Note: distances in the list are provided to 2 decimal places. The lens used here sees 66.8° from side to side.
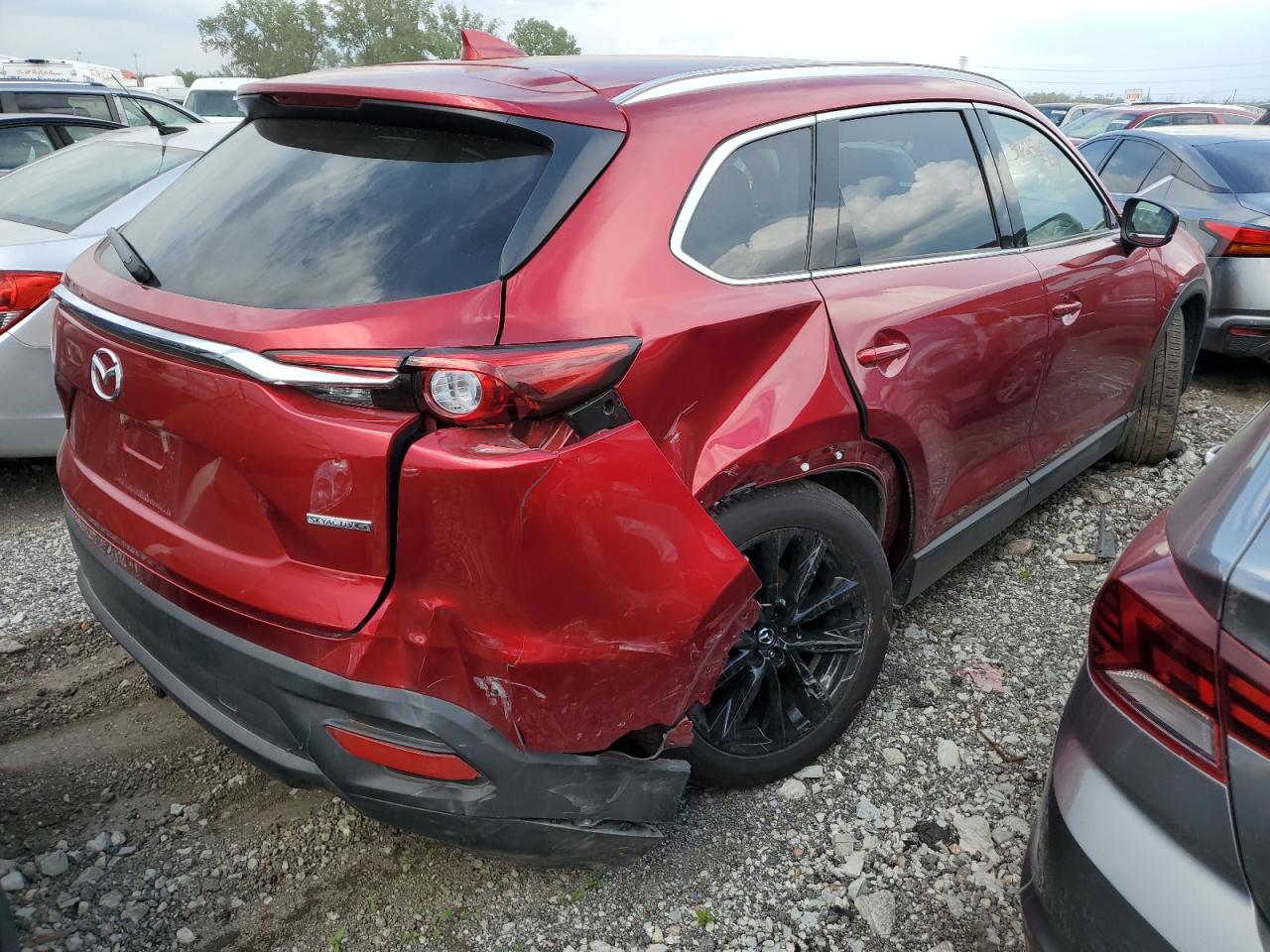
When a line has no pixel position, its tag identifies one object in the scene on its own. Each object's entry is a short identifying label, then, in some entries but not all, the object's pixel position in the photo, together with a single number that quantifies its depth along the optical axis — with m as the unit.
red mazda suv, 1.66
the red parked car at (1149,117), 14.53
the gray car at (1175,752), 1.27
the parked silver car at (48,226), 3.80
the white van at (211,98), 17.91
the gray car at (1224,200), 5.32
